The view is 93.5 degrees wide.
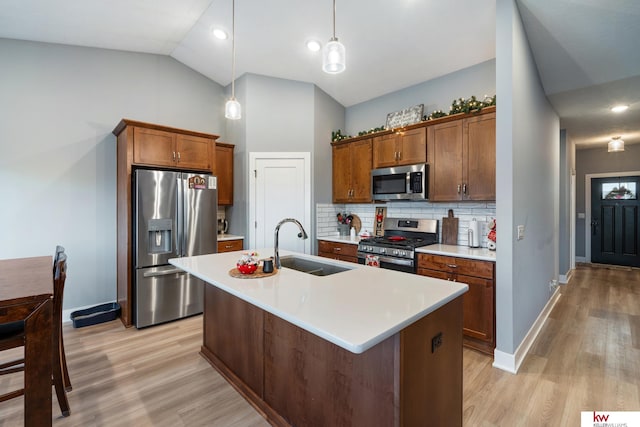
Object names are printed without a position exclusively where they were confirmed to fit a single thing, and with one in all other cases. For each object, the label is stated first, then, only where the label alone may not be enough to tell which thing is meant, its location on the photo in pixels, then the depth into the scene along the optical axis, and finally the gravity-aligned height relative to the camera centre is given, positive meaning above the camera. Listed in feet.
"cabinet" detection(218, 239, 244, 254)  13.24 -1.42
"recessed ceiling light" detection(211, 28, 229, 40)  11.19 +6.79
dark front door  19.72 -0.47
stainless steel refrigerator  10.65 -0.88
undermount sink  7.37 -1.36
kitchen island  3.96 -2.18
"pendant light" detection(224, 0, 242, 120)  8.41 +2.92
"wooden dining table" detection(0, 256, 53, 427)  4.76 -2.09
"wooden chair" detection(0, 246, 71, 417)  5.52 -2.38
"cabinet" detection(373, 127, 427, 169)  11.46 +2.63
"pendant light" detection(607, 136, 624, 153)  15.84 +3.63
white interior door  13.78 +0.77
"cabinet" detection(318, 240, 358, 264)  12.63 -1.63
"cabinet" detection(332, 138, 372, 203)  13.44 +1.99
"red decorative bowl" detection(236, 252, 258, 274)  6.15 -1.06
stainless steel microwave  11.31 +1.24
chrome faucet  6.65 -0.92
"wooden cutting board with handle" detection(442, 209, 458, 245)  11.46 -0.62
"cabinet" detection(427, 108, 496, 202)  9.68 +1.90
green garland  9.75 +3.64
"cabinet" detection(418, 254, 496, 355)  8.52 -2.44
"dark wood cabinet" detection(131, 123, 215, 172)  10.75 +2.45
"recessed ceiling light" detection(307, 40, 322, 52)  11.16 +6.35
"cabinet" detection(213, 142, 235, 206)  13.99 +1.96
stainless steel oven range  10.52 -1.10
